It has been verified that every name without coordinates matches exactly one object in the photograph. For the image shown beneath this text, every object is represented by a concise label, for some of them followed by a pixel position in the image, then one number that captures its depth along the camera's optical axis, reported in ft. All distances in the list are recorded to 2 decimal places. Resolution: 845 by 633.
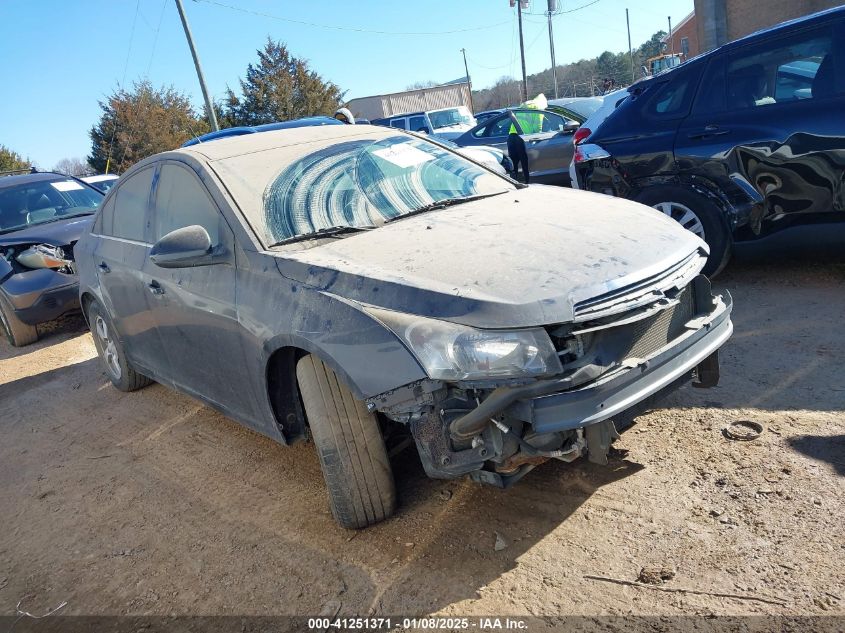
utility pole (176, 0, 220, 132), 58.74
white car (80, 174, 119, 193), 38.45
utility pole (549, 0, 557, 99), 133.90
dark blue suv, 14.98
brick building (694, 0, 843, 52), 75.61
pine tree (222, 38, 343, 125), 99.25
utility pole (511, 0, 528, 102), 127.95
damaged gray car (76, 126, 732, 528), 7.70
